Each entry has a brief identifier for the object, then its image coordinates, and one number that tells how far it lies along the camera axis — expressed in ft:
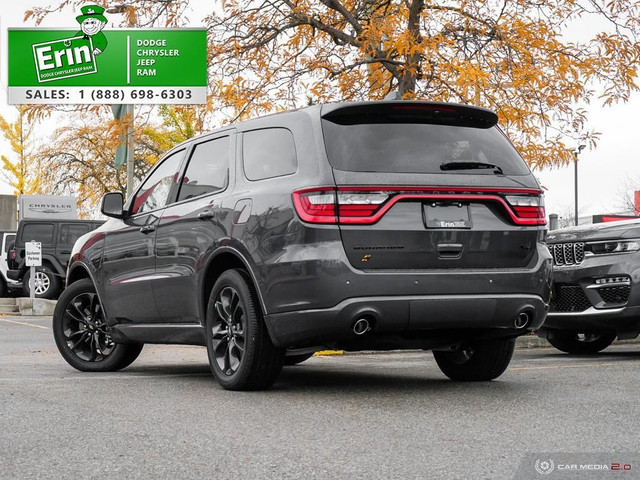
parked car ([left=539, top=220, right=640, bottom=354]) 30.19
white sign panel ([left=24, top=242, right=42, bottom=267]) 73.31
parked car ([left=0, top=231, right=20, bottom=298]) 85.87
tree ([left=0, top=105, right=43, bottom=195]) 157.17
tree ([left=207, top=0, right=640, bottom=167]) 48.34
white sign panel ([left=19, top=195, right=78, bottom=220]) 100.53
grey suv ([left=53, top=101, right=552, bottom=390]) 19.83
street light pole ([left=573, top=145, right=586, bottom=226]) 160.00
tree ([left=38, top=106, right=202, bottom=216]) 139.23
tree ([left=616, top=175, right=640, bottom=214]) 220.43
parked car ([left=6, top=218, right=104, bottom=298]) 83.10
